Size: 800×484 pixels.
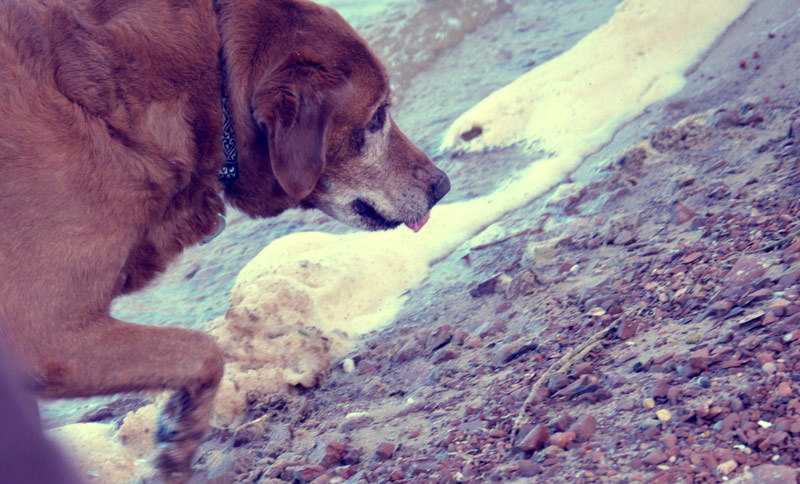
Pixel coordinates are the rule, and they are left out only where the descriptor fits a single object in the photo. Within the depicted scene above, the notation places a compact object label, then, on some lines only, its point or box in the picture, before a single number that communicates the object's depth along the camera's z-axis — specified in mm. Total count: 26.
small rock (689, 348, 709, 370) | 2322
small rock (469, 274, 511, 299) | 3723
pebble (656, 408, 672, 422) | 2182
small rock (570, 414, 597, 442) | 2246
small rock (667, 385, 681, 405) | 2238
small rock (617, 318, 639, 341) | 2740
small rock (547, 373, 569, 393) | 2566
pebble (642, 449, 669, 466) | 2021
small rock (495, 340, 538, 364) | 2980
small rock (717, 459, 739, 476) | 1909
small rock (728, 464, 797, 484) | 1808
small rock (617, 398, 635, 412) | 2301
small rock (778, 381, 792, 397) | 2059
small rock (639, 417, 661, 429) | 2169
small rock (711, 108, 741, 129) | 4207
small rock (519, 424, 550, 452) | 2285
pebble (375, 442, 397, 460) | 2582
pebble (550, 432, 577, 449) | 2250
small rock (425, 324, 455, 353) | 3391
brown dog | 2496
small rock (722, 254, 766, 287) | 2684
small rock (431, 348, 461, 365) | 3235
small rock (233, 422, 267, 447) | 3158
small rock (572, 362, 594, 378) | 2592
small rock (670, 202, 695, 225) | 3441
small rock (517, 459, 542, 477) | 2184
